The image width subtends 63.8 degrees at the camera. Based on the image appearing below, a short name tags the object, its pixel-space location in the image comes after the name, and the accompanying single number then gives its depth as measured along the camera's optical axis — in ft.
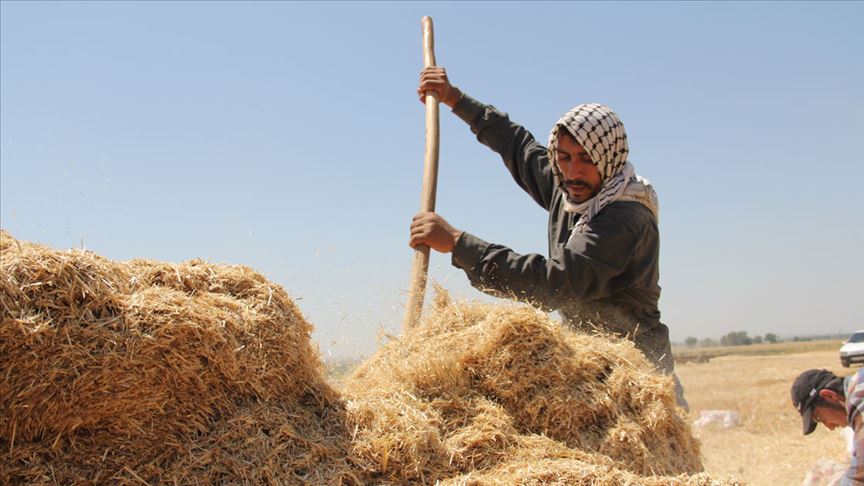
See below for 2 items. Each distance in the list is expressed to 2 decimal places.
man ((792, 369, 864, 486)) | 18.19
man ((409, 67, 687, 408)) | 13.65
